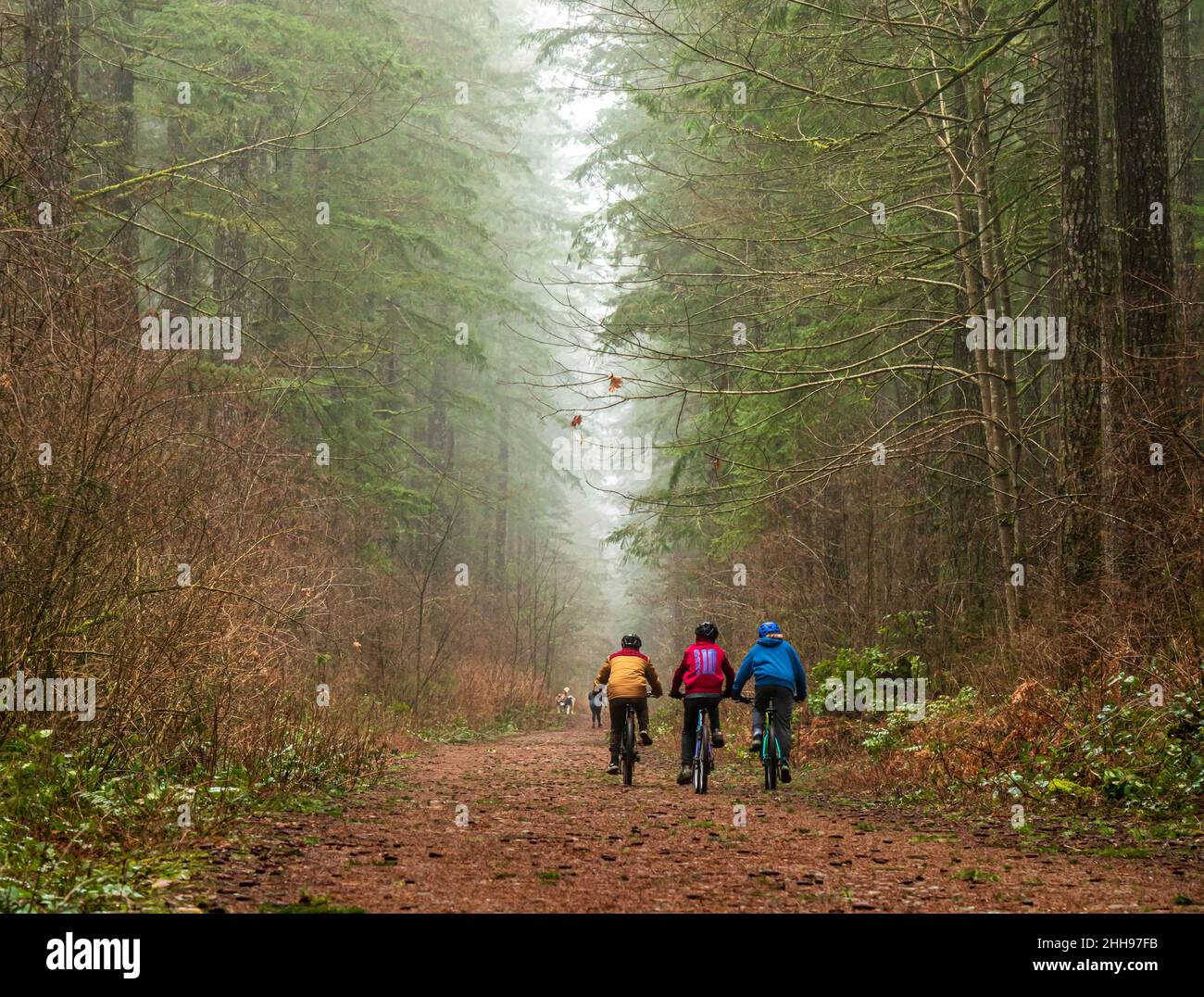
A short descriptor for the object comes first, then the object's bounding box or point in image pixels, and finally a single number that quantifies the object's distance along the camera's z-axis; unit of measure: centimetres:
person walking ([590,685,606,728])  2723
